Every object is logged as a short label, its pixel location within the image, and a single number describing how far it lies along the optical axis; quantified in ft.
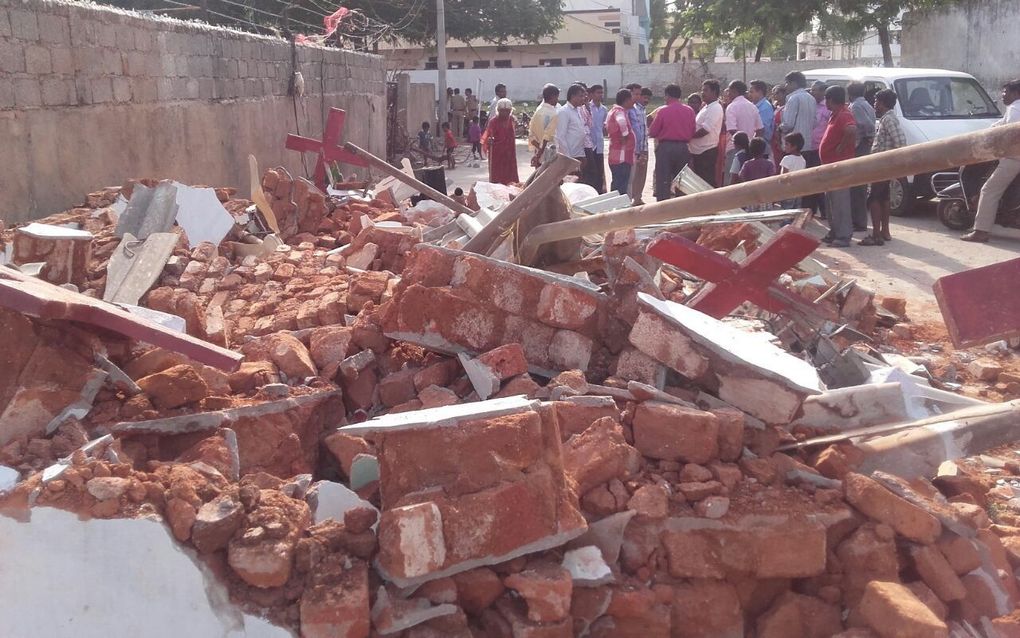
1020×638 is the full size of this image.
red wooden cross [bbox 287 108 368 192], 26.25
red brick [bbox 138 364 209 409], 10.21
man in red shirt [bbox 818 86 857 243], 26.40
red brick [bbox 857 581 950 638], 7.86
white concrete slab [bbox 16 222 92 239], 13.73
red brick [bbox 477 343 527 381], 11.25
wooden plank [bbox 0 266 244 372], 9.04
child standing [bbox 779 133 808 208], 26.58
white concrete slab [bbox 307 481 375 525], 9.21
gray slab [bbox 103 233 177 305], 14.34
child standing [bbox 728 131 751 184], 28.02
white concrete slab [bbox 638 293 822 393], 10.39
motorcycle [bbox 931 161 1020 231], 27.81
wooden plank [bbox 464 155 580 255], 15.07
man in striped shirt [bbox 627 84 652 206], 34.47
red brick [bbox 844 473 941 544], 9.11
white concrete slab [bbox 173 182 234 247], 18.42
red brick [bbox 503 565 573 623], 8.05
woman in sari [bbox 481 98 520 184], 32.81
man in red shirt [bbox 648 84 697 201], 30.91
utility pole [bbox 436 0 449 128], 64.58
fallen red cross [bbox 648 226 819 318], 13.42
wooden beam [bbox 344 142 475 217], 23.77
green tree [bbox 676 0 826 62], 80.69
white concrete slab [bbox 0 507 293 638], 8.00
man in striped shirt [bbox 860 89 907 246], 27.61
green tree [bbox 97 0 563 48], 64.54
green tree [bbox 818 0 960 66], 74.59
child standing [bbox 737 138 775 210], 25.88
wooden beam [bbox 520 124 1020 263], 8.79
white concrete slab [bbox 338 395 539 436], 8.46
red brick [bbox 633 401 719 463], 9.71
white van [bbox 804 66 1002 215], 33.30
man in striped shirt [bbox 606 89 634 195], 32.09
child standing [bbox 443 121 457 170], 56.95
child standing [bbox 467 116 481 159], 63.72
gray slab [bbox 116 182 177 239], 17.49
